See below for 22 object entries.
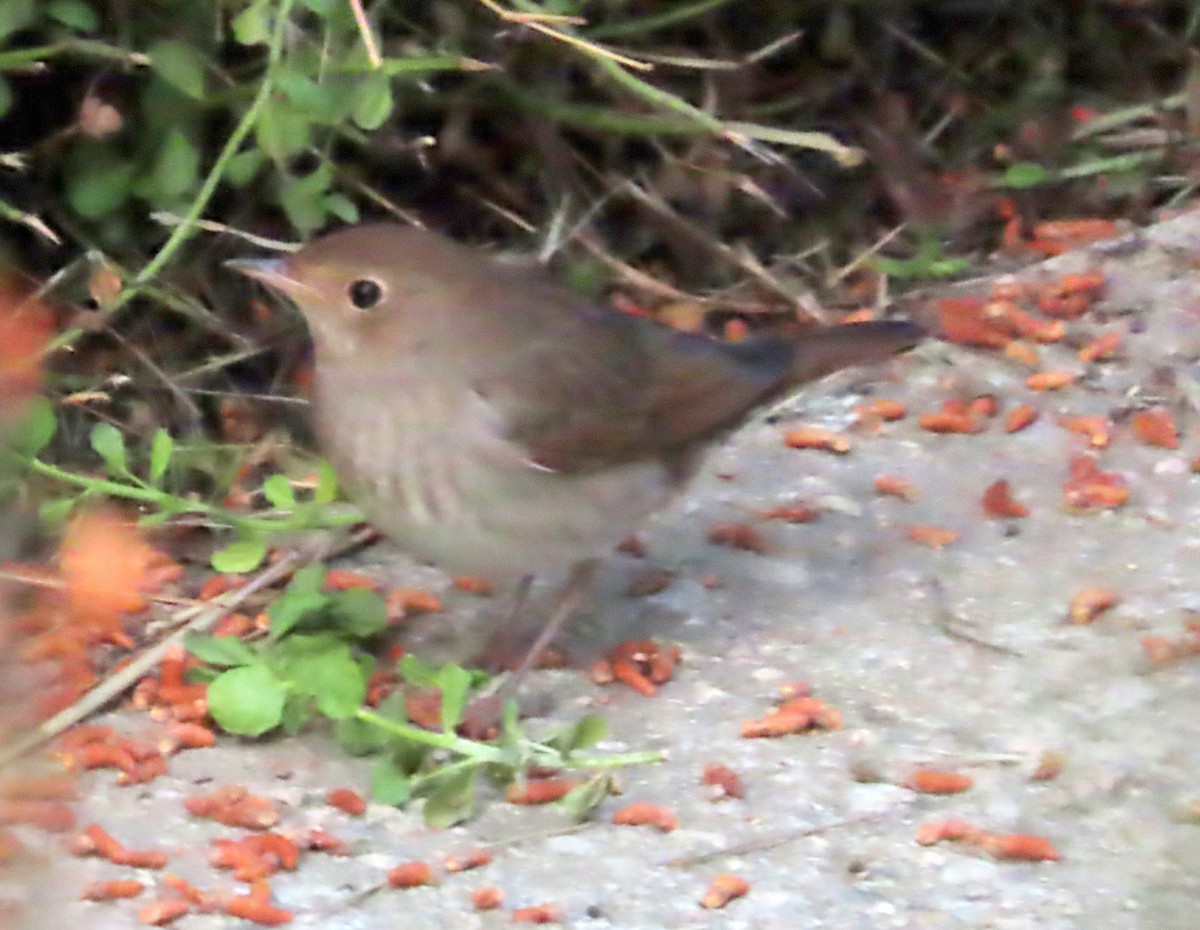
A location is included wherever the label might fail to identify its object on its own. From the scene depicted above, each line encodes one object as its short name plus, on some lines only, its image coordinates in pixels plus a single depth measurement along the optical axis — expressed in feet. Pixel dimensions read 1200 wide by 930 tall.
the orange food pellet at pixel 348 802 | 14.03
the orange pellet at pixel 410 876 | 12.92
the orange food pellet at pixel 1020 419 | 20.35
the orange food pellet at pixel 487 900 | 12.69
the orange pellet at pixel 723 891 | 12.72
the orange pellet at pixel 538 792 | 14.26
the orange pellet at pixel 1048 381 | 21.11
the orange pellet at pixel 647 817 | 13.85
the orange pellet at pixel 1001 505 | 18.75
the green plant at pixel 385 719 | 13.97
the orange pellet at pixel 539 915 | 12.50
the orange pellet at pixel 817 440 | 20.36
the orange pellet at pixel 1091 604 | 16.76
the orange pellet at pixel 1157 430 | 19.81
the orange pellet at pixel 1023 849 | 13.03
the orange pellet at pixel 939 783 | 14.11
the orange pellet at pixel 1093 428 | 19.93
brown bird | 15.62
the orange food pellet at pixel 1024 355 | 21.66
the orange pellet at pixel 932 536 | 18.45
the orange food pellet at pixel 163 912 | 12.20
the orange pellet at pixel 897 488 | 19.36
